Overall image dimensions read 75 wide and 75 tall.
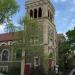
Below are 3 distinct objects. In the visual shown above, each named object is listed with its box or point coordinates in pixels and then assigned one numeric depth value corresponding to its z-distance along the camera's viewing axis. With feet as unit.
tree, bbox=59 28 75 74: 69.83
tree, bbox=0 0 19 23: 34.77
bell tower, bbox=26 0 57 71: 64.74
